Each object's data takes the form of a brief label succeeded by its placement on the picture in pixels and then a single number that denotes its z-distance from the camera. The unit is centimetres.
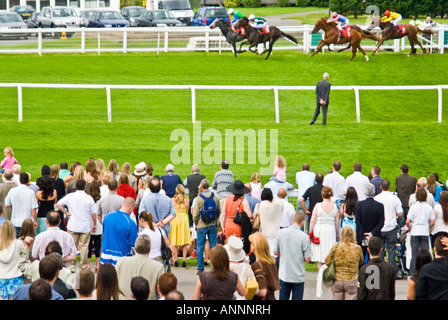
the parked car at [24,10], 4209
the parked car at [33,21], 3473
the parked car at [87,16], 3431
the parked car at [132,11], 3822
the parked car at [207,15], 3600
